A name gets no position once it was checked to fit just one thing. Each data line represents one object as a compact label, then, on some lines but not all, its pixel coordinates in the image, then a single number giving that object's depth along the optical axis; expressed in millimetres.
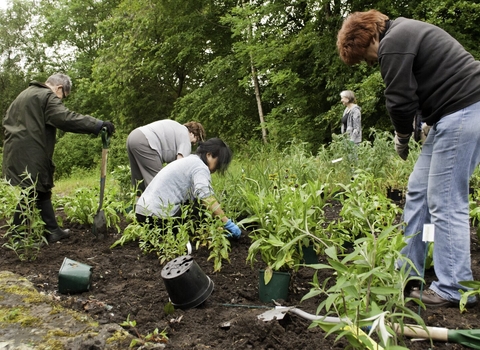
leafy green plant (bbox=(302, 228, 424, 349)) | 1445
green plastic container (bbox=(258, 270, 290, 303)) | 2438
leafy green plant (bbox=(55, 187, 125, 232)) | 4394
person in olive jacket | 3990
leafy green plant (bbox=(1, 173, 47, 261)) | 3424
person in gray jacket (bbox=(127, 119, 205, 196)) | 4855
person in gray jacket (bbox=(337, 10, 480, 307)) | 2303
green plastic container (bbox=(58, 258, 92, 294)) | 2689
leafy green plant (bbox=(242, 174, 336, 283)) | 2451
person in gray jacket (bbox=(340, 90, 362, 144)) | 6566
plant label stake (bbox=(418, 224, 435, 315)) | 1825
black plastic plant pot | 2348
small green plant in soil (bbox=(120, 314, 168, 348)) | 1898
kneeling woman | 3363
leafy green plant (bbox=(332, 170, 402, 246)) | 2840
